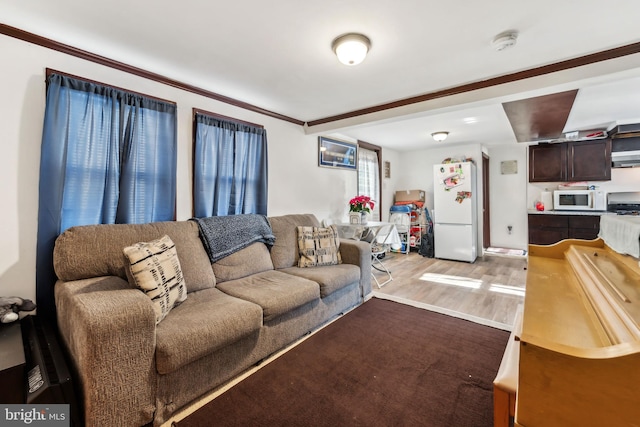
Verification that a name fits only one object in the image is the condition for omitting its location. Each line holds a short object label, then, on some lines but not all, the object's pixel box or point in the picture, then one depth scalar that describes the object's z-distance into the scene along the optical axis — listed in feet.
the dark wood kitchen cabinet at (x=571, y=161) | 14.79
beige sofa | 4.26
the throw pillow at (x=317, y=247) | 9.65
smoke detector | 6.05
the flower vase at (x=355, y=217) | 13.34
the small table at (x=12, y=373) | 3.98
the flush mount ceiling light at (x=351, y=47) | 6.22
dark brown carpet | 4.85
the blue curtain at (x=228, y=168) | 8.96
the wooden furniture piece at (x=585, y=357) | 2.00
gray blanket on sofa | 7.86
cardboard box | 19.47
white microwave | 15.03
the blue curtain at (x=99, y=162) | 6.20
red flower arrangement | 13.47
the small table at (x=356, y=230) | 12.64
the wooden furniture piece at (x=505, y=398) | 2.98
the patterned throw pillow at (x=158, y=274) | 5.39
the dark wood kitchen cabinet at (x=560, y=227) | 14.75
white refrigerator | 16.10
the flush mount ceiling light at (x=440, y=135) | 14.83
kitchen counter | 14.88
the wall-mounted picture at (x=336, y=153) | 13.82
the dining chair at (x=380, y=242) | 12.67
